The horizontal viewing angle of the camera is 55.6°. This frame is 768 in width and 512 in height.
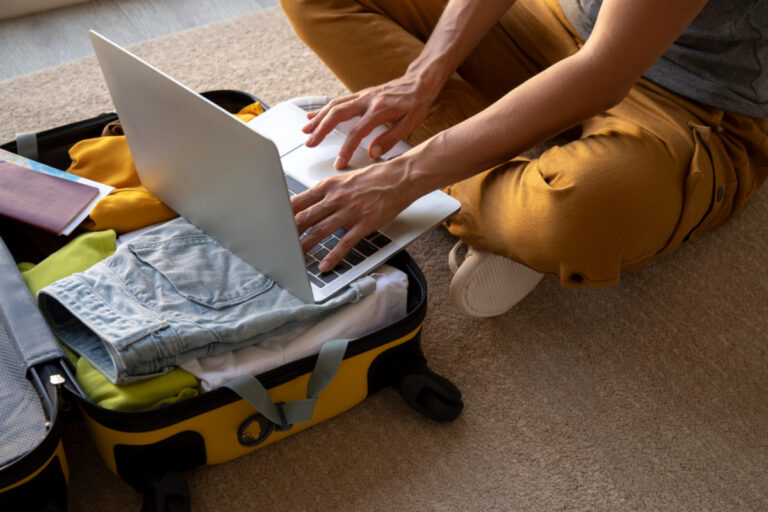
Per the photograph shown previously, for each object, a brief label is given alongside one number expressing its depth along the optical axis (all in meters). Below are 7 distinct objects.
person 1.01
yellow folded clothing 1.11
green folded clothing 0.91
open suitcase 0.88
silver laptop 0.85
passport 1.08
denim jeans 0.91
